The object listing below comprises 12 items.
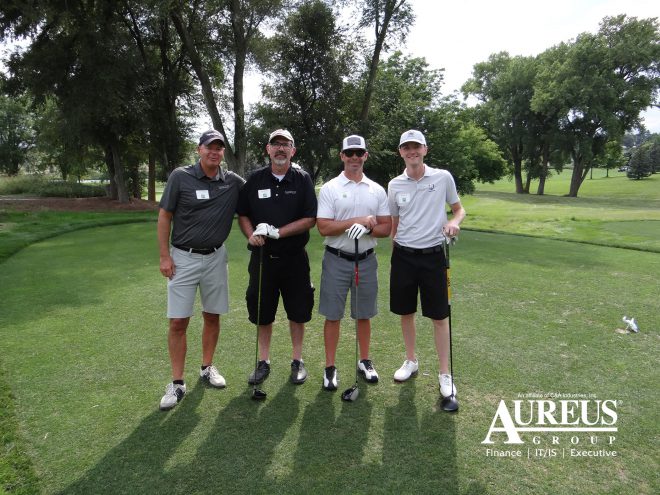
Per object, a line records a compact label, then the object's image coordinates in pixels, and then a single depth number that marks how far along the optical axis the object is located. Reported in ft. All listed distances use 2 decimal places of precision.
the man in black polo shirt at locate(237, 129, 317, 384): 11.43
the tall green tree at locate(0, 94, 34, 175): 120.98
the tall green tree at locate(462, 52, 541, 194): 135.44
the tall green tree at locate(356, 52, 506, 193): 87.61
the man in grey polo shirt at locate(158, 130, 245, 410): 11.12
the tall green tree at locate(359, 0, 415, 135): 60.39
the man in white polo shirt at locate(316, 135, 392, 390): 11.44
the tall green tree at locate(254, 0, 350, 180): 60.85
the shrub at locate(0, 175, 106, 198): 89.51
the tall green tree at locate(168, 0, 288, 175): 52.75
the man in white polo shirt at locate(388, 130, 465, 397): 11.43
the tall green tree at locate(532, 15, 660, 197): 109.91
